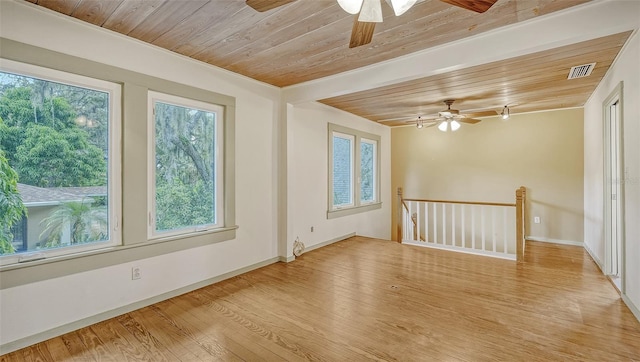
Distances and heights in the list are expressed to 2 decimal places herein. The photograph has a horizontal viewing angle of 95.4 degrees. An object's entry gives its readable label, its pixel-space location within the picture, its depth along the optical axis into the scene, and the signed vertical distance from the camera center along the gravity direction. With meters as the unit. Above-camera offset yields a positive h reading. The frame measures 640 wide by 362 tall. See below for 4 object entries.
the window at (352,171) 5.51 +0.21
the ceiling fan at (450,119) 4.55 +1.01
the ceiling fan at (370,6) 1.57 +0.99
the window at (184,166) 3.06 +0.18
